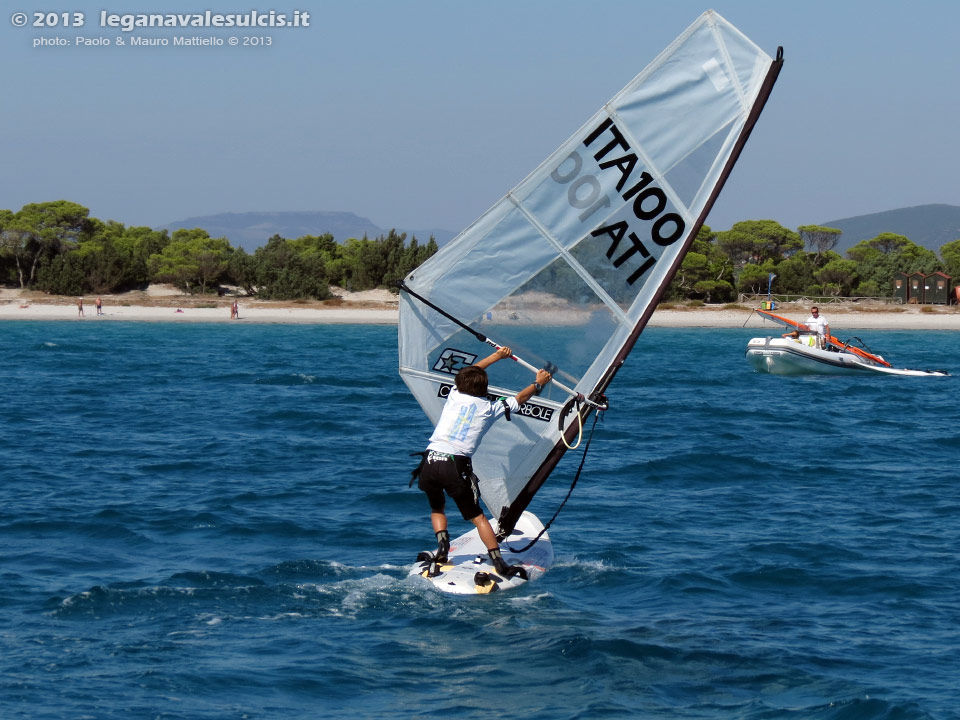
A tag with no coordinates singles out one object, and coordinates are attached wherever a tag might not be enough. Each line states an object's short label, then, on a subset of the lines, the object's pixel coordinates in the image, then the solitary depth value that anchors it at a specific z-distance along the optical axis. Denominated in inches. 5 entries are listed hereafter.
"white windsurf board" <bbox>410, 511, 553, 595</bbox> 665.0
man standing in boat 2491.8
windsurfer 637.9
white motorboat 2453.2
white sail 641.0
